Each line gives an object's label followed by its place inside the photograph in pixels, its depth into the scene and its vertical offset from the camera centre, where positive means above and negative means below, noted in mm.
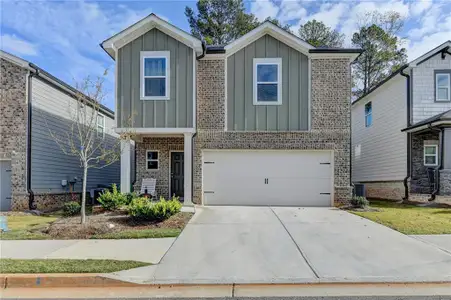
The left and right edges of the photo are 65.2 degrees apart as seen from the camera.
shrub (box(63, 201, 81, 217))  11000 -1700
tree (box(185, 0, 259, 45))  27516 +10698
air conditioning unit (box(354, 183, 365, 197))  14448 -1360
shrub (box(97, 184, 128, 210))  10859 -1416
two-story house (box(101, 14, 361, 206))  13141 +1262
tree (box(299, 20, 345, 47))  27406 +9686
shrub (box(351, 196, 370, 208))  12298 -1571
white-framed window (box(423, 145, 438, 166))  15427 +118
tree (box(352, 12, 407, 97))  27438 +8526
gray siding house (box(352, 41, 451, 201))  13688 +1192
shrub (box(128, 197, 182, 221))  9320 -1467
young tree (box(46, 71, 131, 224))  9501 +859
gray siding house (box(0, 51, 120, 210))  12852 +668
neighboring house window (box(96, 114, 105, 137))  18095 +1576
